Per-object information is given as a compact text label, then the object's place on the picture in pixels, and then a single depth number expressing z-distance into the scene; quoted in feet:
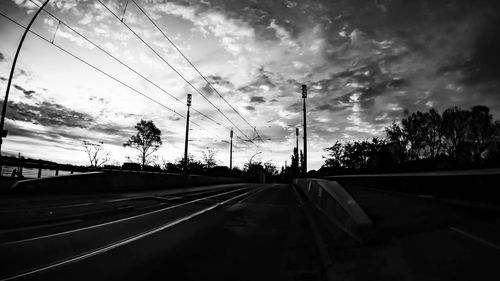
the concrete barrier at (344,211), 20.03
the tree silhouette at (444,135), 205.05
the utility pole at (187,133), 135.33
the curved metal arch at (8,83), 65.98
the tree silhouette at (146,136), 255.29
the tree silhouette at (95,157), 311.39
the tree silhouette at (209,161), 418.92
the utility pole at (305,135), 113.80
